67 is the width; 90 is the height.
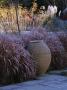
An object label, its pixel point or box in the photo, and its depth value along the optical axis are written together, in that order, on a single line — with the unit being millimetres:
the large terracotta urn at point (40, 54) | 6615
